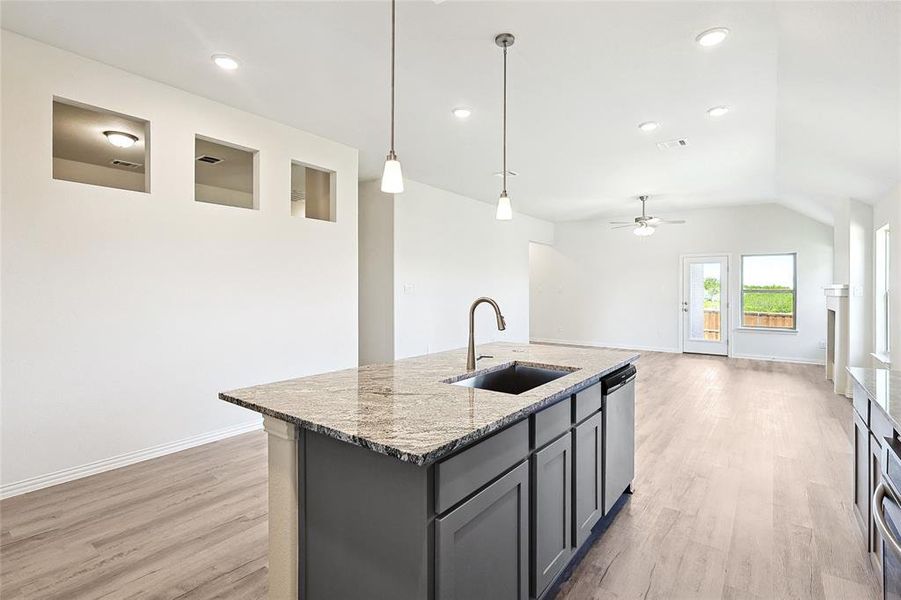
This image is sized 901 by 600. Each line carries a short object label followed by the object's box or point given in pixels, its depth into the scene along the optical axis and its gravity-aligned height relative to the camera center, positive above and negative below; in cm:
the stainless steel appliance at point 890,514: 131 -65
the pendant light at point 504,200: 274 +59
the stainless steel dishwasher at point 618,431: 240 -73
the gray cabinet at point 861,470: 217 -85
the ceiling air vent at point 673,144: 462 +156
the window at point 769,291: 793 +13
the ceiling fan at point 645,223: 750 +123
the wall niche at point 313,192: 496 +124
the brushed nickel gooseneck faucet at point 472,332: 232 -17
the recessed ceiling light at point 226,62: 305 +156
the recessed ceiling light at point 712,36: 264 +151
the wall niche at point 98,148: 406 +158
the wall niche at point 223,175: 486 +150
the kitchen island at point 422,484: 130 -60
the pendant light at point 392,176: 224 +58
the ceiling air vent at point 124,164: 565 +163
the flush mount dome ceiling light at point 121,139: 427 +146
